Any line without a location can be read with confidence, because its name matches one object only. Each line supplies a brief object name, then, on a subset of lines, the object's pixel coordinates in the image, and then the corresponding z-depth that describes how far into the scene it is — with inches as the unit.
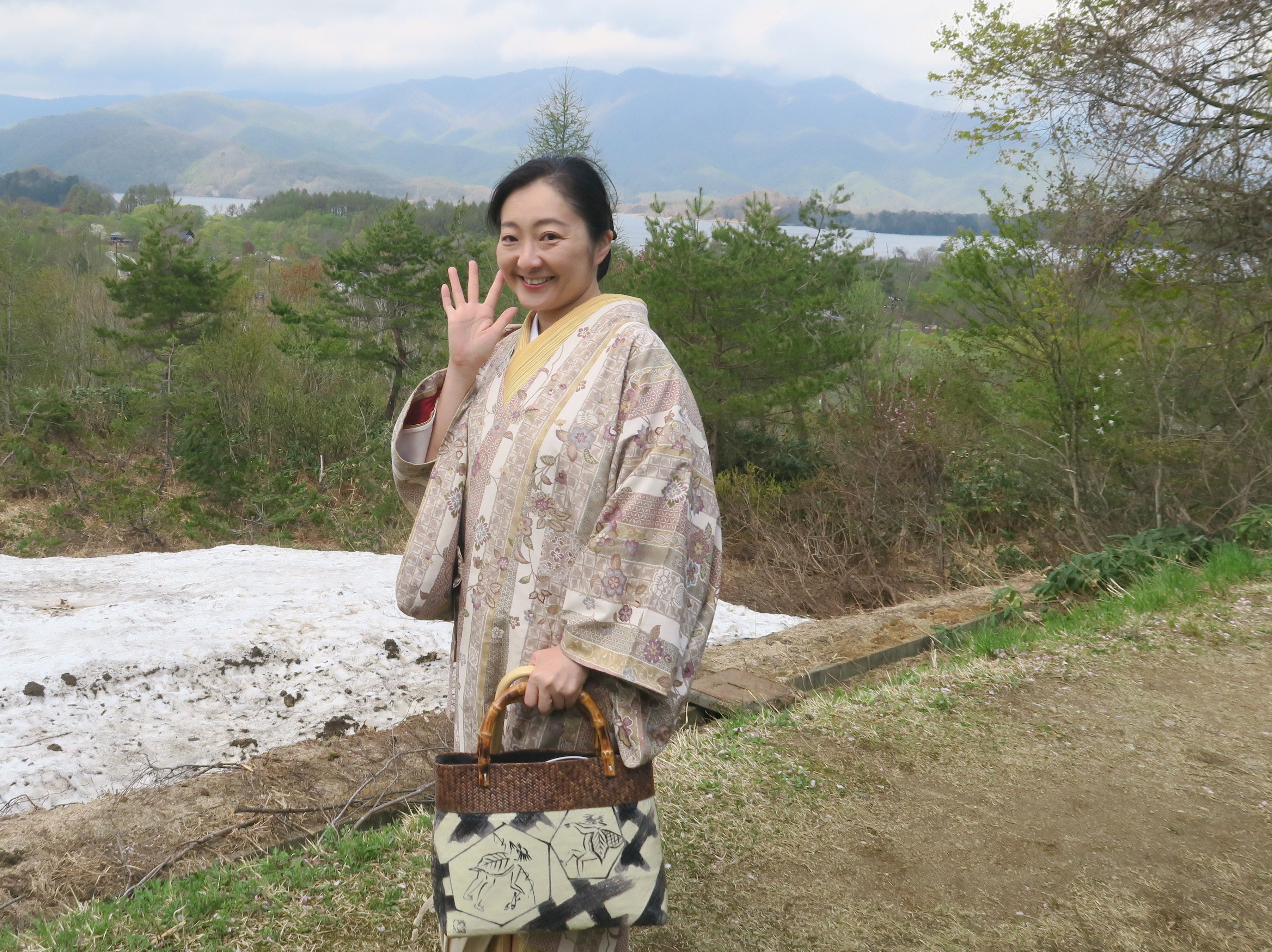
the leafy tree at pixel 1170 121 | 265.0
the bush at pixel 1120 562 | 199.9
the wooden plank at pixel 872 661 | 162.6
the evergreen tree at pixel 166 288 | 689.0
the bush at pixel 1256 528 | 226.8
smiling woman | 60.2
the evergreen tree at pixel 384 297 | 681.6
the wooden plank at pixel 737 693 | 146.5
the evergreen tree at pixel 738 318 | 545.6
